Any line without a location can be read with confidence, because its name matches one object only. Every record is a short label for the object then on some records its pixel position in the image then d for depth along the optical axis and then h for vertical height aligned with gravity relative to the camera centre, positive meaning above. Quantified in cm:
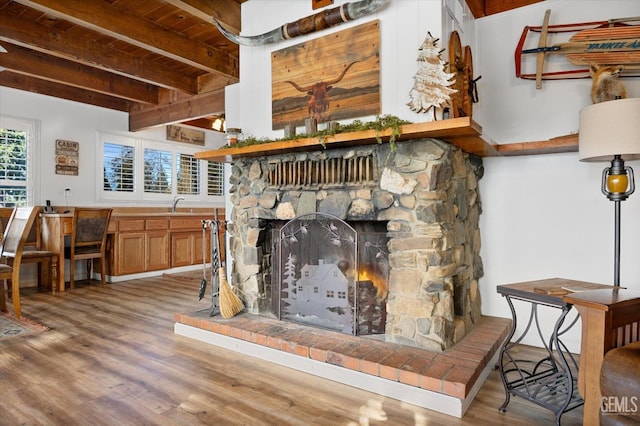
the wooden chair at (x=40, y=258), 432 -57
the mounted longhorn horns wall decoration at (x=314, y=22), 240 +127
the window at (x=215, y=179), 735 +56
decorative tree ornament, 207 +71
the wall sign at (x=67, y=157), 513 +69
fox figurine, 238 +78
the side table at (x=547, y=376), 170 -87
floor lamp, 188 +34
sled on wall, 239 +107
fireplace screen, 252 -46
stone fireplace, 224 -4
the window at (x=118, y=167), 571 +61
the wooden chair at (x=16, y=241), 322 -30
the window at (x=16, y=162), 470 +57
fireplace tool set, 292 -65
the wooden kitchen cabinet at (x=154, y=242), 511 -51
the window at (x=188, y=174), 678 +60
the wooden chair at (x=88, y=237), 461 -37
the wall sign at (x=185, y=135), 659 +130
